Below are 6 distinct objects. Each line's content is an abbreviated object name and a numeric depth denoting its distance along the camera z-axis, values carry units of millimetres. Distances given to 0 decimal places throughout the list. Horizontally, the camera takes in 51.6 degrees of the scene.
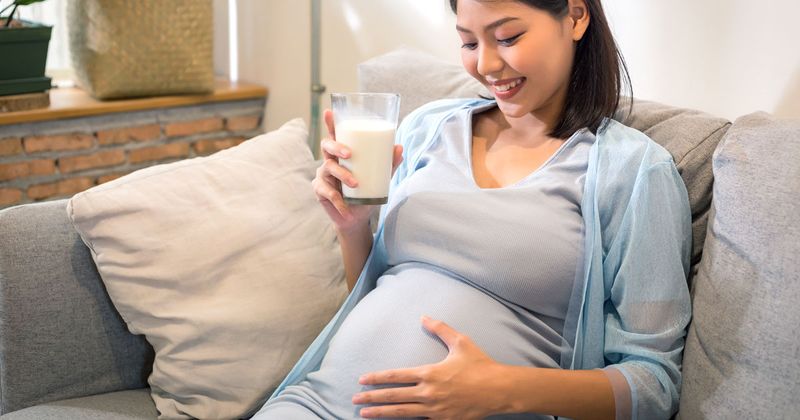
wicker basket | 2604
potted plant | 2408
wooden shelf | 2498
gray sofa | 1096
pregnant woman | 1196
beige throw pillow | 1431
